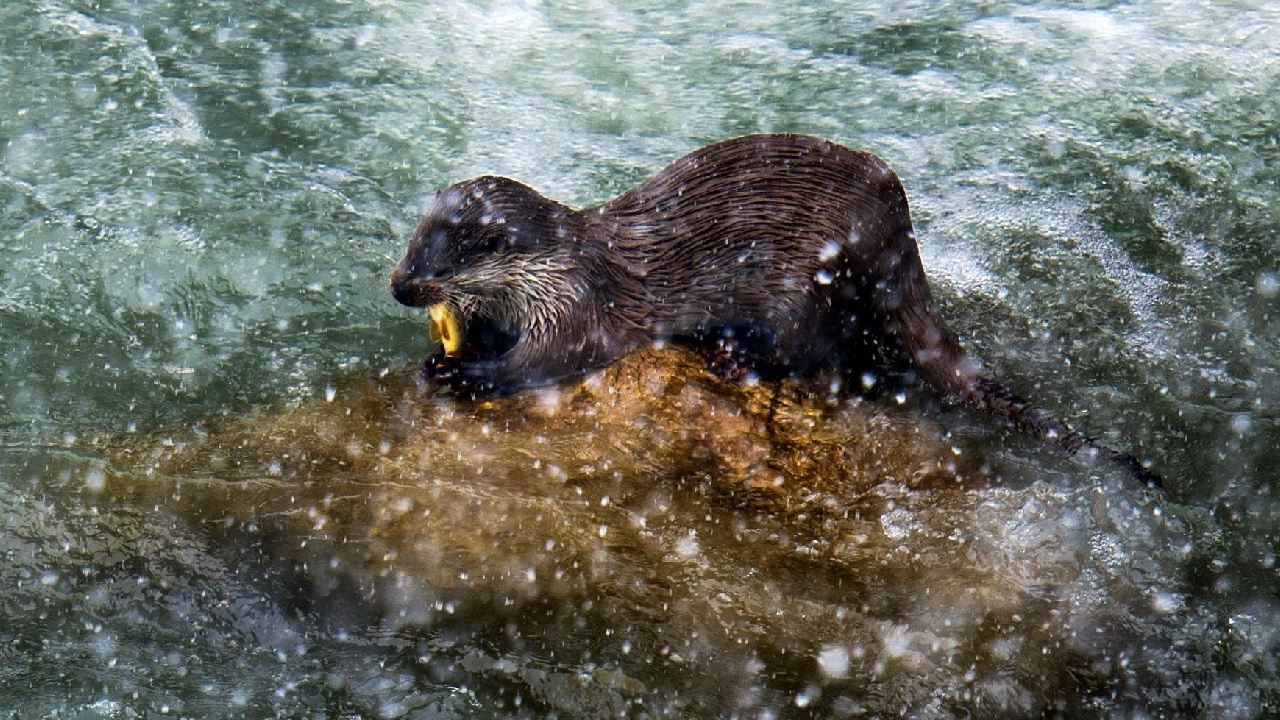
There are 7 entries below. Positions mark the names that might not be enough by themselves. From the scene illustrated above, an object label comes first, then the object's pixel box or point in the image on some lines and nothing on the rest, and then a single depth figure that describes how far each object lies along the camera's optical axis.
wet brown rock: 6.04
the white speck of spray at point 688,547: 6.55
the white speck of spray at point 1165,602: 6.30
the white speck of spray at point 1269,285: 9.63
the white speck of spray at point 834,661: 6.02
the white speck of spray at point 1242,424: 7.86
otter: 7.34
